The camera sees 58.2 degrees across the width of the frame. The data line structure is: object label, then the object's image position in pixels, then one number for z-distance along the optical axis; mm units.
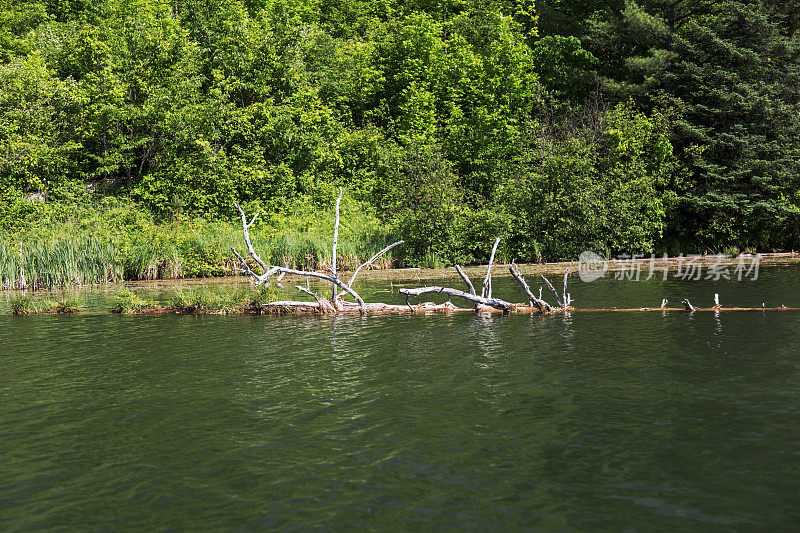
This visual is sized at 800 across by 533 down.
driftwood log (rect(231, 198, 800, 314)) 21031
